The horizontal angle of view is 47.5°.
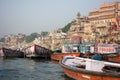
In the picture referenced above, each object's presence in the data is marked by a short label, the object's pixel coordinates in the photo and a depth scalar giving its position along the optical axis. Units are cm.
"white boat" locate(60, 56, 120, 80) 986
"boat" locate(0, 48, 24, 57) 2954
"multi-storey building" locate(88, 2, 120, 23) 3963
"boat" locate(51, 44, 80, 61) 2167
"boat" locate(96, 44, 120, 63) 2020
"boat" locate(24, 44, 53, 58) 2751
